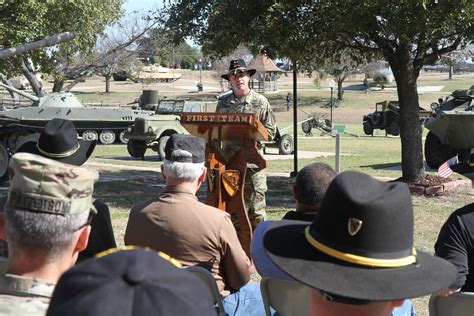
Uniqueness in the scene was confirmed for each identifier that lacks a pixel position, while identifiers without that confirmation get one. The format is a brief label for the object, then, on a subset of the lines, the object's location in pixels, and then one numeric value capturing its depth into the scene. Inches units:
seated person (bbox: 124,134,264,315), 161.5
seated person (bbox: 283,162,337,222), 154.6
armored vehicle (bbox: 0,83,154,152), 923.4
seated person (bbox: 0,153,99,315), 91.9
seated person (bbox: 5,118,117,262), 193.2
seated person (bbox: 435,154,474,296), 153.3
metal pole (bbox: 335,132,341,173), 420.1
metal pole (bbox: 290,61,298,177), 523.5
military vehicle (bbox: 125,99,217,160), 834.8
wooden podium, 277.6
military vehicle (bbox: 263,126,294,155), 872.9
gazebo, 2539.4
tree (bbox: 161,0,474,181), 404.8
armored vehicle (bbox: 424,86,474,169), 627.5
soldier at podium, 299.7
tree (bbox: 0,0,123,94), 804.0
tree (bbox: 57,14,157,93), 1683.1
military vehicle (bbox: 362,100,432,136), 1283.2
